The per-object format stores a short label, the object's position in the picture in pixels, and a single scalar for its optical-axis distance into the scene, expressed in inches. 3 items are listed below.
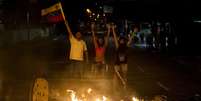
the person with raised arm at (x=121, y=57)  513.7
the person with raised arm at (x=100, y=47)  555.2
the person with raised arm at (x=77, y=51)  563.5
